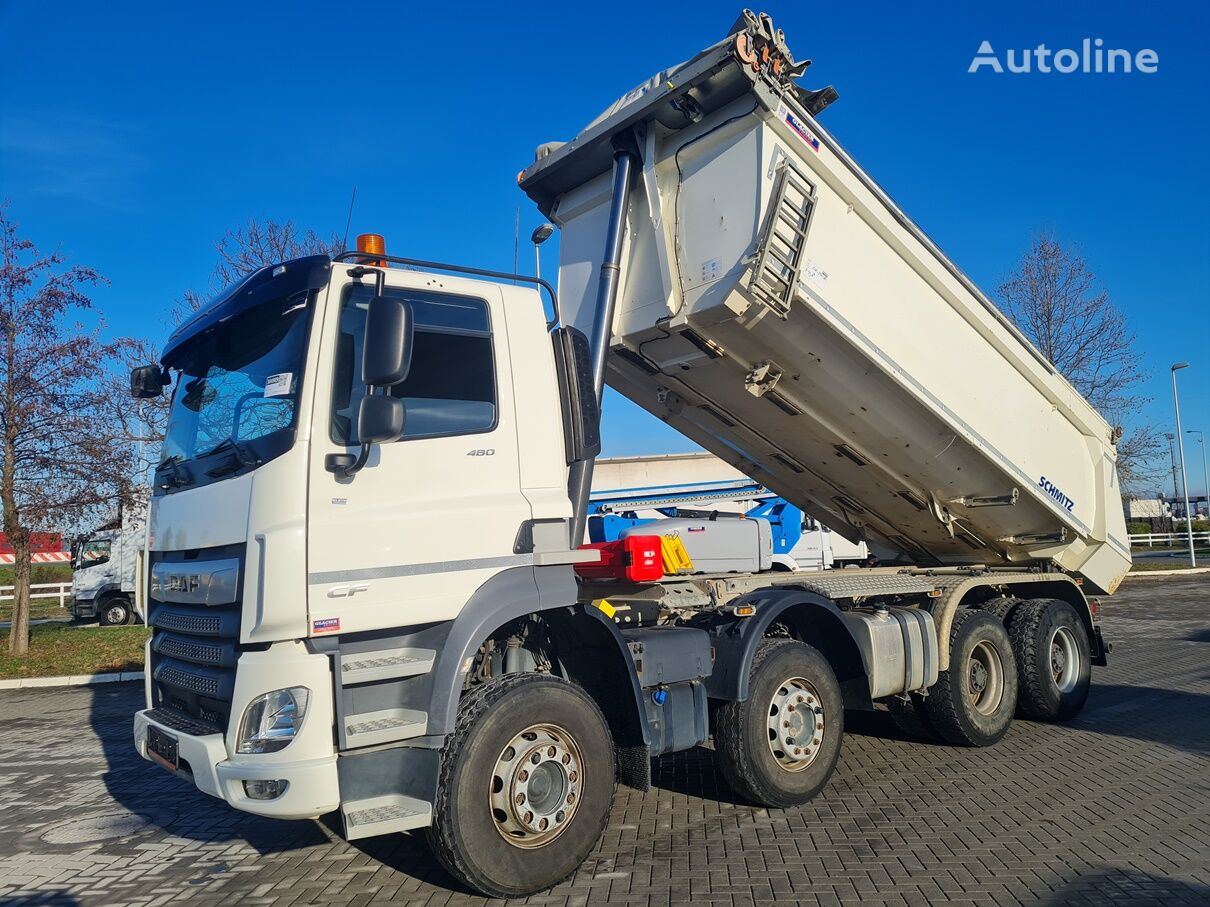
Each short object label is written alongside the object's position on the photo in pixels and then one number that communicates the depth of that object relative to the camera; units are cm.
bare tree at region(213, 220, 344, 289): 1538
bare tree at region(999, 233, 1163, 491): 2302
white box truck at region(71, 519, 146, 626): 2094
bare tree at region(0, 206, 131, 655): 1324
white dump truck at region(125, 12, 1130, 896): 386
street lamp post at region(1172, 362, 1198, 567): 2818
